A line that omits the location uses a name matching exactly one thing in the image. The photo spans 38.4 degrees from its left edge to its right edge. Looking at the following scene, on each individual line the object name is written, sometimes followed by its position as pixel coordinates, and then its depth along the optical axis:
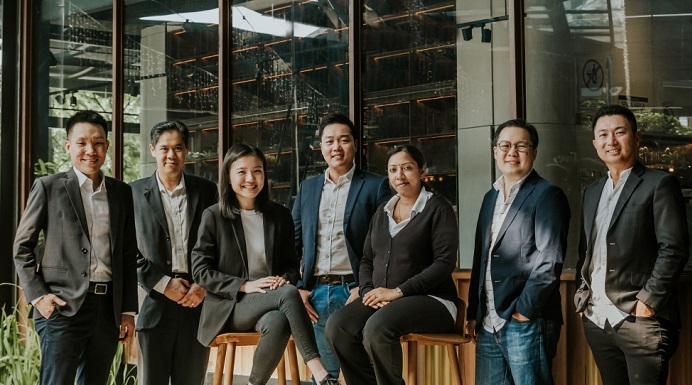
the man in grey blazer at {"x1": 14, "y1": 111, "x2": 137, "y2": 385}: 4.62
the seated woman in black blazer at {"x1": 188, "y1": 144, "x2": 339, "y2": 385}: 4.68
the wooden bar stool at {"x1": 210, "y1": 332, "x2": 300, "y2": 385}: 4.84
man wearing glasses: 4.31
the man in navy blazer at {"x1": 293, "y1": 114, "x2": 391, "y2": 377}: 5.08
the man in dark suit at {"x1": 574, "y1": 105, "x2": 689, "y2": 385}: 3.94
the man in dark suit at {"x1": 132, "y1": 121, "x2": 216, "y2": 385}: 5.02
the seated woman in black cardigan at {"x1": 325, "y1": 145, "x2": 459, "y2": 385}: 4.52
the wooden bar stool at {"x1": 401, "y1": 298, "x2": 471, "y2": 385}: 4.60
